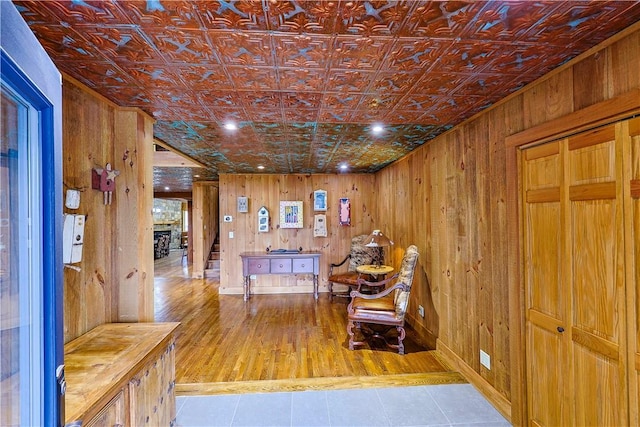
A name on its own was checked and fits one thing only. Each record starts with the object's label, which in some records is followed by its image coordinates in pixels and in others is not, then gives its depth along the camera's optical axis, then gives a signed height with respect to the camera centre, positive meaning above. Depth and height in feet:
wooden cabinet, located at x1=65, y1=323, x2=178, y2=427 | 4.10 -2.52
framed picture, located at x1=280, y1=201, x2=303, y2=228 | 19.39 -0.12
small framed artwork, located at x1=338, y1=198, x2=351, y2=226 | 19.33 +0.16
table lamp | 13.72 -1.32
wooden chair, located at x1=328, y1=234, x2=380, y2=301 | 18.24 -2.91
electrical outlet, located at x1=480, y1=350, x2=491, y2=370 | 7.77 -4.05
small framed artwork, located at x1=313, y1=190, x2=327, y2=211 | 19.54 +0.93
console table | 17.69 -3.06
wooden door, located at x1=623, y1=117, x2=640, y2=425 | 4.40 -0.75
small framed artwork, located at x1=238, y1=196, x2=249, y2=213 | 18.93 +0.72
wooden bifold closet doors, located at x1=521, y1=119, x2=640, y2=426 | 4.58 -1.24
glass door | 2.77 -0.49
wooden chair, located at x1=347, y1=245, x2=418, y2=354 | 10.54 -3.54
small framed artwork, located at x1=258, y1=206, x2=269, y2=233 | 19.12 -0.32
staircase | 24.76 -4.41
